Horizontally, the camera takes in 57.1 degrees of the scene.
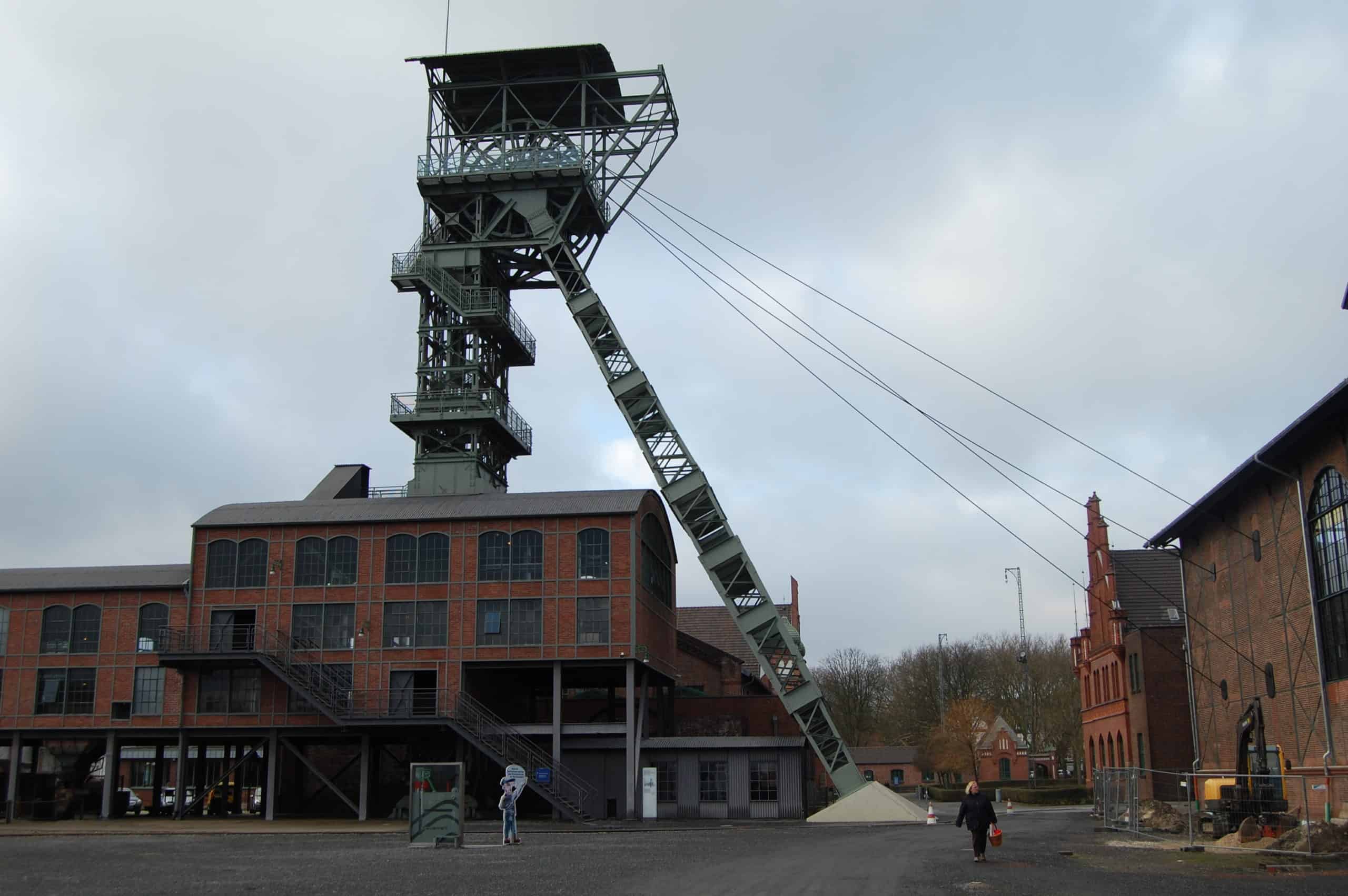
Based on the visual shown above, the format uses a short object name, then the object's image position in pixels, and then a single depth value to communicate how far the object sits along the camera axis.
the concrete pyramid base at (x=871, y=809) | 33.75
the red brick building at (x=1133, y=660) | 40.72
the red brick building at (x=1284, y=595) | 23.69
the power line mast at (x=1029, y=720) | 81.44
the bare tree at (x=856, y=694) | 86.69
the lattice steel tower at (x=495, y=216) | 40.66
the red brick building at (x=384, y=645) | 35.62
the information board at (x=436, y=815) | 24.12
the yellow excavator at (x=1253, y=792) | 21.95
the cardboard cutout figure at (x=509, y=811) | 24.75
